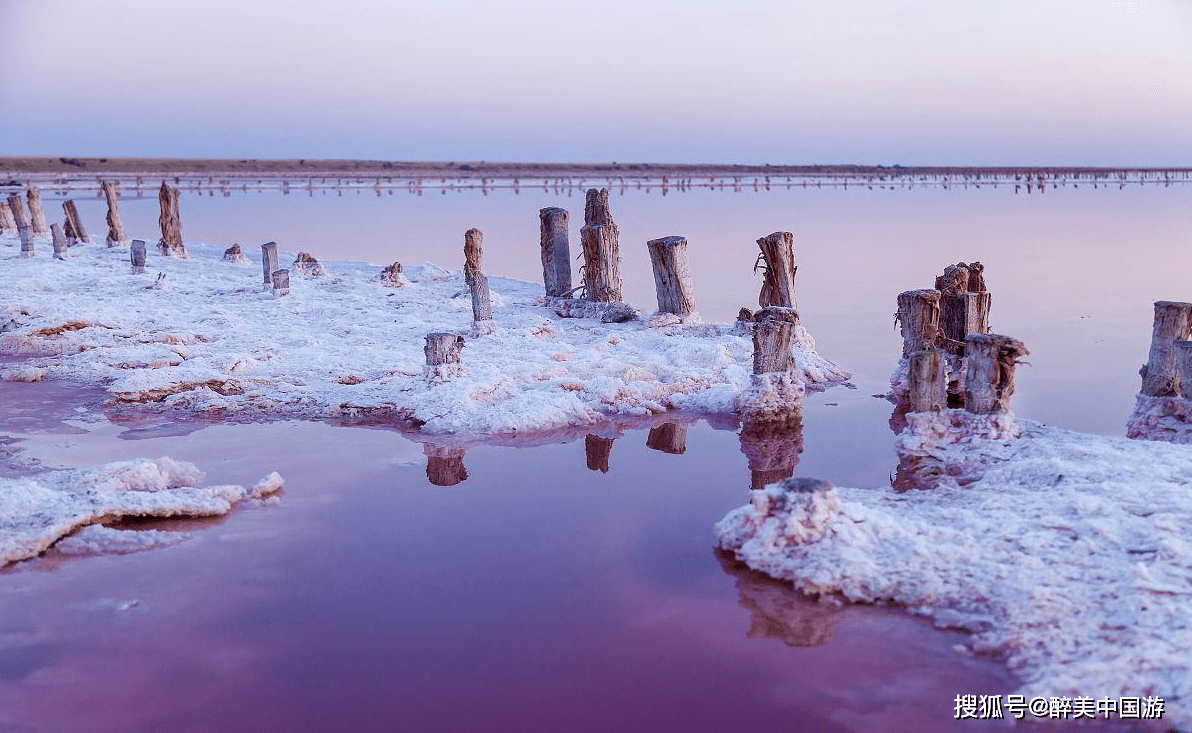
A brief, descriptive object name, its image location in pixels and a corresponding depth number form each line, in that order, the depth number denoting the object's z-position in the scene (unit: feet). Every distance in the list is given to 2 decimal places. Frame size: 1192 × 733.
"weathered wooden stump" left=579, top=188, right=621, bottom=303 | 48.91
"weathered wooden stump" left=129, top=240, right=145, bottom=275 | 60.90
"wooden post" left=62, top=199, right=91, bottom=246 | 79.46
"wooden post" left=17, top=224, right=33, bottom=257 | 66.59
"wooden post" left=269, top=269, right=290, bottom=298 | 54.85
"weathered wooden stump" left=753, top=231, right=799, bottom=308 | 41.75
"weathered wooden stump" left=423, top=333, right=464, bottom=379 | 33.63
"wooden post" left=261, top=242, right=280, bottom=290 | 57.41
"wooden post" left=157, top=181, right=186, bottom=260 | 71.77
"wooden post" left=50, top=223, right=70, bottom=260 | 66.39
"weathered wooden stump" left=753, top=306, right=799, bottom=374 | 31.55
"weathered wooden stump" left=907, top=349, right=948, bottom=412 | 26.53
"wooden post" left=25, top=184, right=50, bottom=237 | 85.25
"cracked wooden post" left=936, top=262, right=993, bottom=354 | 34.55
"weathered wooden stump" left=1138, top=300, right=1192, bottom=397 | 27.22
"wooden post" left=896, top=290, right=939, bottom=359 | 33.12
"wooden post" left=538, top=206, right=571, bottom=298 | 51.13
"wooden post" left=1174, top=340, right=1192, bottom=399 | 25.95
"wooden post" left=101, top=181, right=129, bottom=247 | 77.66
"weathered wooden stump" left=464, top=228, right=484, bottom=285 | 47.47
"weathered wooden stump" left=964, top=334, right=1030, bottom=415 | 25.91
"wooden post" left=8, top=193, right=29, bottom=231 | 79.55
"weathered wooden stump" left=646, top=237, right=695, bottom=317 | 45.29
